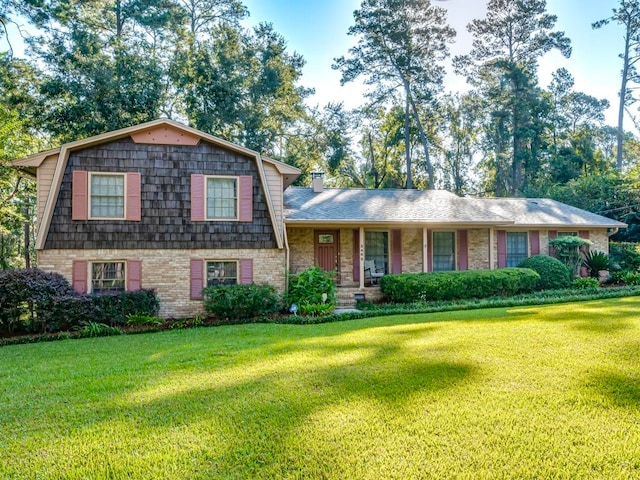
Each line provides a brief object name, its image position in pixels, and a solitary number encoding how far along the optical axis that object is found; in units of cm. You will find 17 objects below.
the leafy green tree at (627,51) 2431
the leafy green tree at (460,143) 3014
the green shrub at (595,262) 1500
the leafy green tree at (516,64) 2569
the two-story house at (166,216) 1010
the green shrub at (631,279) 1426
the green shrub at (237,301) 1001
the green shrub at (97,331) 878
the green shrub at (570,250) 1471
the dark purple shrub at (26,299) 875
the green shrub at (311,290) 1104
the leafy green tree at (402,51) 2325
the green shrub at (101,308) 909
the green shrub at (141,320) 973
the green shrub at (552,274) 1369
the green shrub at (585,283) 1367
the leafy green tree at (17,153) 1380
